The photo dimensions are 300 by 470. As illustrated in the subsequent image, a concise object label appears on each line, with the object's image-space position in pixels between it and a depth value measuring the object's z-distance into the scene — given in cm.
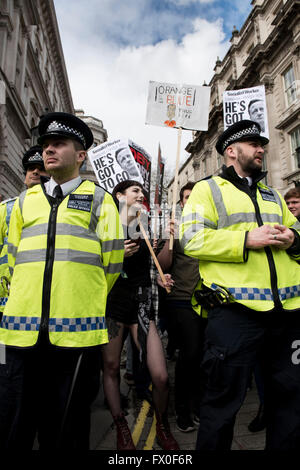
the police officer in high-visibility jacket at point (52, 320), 158
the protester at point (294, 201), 412
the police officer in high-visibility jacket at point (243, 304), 177
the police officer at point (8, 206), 240
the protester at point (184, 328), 297
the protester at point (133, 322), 251
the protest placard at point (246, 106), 396
